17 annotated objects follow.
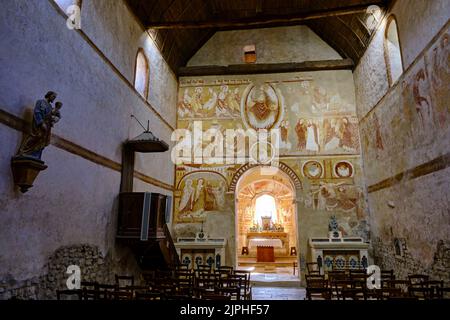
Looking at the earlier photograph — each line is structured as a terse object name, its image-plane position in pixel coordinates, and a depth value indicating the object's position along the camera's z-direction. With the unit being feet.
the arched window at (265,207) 66.64
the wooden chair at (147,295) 15.41
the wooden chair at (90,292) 15.92
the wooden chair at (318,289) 18.10
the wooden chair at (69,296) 16.03
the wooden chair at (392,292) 17.62
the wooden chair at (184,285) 18.10
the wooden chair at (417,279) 22.76
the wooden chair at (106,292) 15.98
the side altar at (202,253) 40.24
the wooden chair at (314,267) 38.86
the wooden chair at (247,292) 21.73
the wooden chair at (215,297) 15.58
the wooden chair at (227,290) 17.83
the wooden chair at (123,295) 15.76
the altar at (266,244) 54.03
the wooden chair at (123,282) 29.02
